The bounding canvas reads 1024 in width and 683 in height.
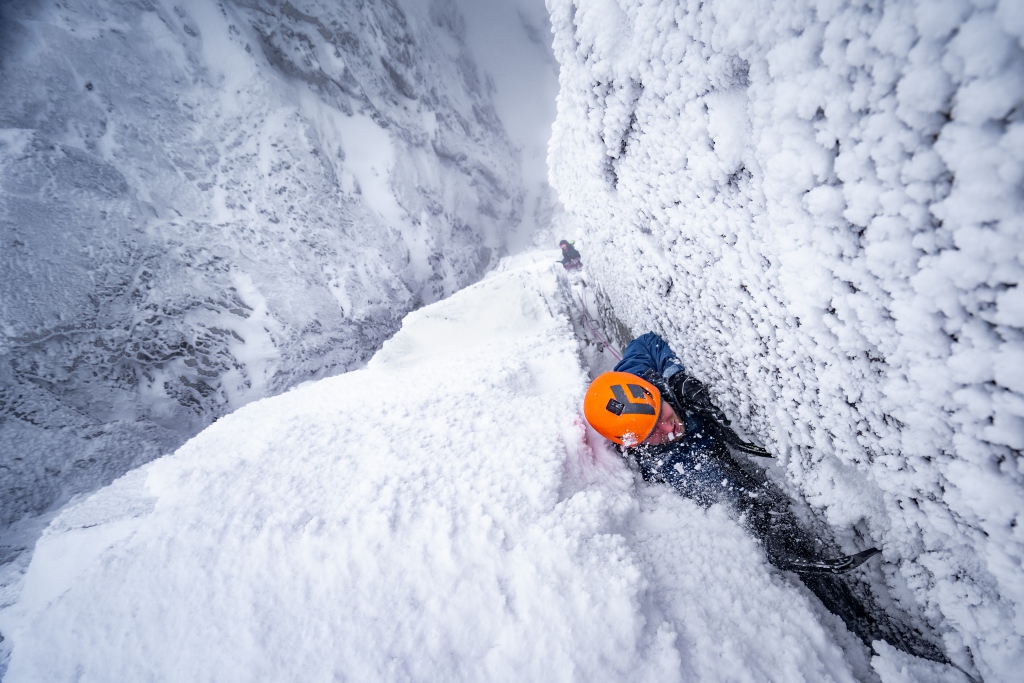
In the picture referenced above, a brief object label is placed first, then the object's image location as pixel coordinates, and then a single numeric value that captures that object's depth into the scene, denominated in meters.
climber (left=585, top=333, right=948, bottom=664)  1.17
